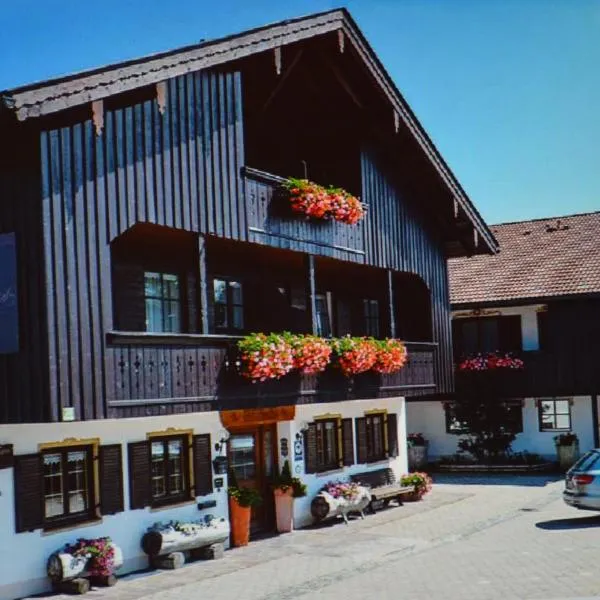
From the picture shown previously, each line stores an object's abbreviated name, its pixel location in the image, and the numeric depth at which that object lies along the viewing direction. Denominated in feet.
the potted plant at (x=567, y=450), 100.73
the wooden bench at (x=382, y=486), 76.54
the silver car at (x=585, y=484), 65.87
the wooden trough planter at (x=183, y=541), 55.36
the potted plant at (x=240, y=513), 62.59
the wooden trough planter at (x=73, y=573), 48.98
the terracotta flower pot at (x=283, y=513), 67.56
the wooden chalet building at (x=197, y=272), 46.73
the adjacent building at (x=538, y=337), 102.01
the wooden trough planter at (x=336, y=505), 70.49
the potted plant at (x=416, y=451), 107.76
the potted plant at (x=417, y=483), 81.76
